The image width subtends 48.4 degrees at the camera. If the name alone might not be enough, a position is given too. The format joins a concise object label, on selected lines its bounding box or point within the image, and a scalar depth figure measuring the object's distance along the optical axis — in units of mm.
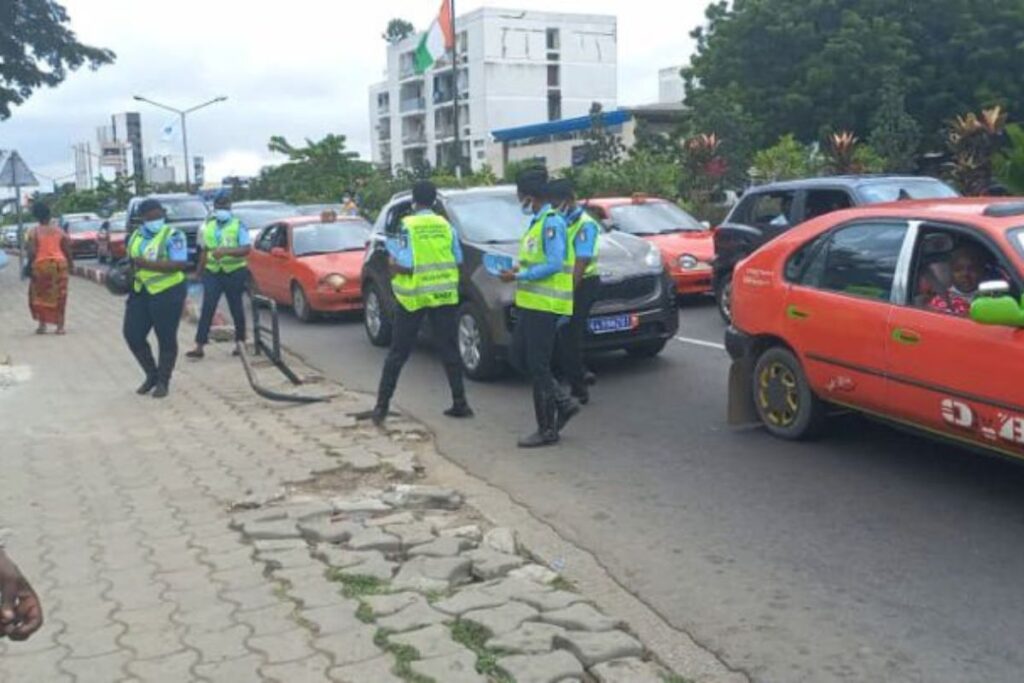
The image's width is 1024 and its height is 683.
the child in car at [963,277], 5945
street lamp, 62628
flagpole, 28500
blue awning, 50094
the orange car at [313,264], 14953
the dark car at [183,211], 23352
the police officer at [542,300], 7414
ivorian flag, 28844
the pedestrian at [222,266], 11984
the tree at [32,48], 29234
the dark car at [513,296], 9633
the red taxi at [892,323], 5512
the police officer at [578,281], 7812
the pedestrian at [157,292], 9656
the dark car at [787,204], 11570
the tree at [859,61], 34875
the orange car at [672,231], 14336
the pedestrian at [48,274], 14836
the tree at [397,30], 105188
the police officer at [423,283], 8180
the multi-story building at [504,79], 88750
